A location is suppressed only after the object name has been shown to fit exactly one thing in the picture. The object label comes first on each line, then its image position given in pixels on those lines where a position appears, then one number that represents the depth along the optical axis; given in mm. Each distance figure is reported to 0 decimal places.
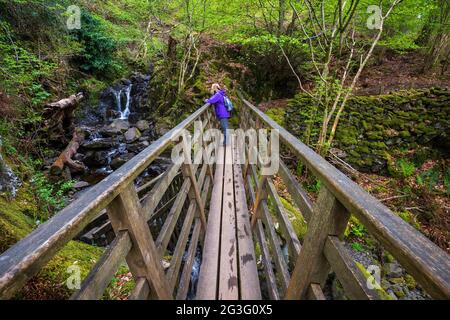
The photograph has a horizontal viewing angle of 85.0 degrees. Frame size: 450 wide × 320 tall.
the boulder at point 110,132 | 10688
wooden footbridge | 736
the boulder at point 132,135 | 10291
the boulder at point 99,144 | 9515
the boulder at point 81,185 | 7274
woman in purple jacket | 6430
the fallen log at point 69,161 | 7621
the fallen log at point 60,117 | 8438
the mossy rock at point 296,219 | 4279
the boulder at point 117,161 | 8724
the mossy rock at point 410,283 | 5062
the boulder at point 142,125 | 11023
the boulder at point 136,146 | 9706
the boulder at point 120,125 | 11188
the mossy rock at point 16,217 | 2684
